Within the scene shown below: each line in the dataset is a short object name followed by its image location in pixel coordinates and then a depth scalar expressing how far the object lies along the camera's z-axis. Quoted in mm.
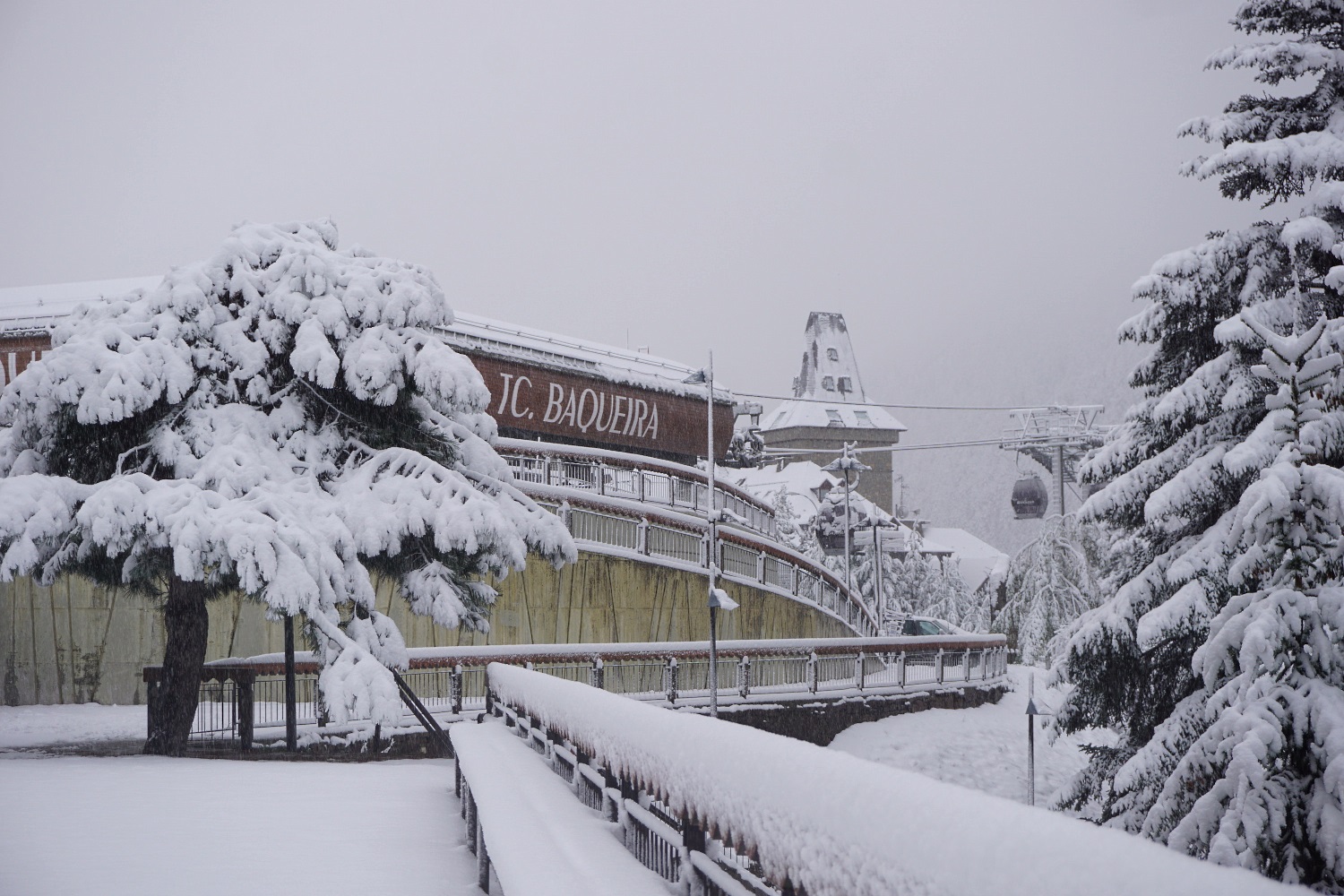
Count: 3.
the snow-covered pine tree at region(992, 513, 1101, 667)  57281
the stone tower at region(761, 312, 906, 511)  140375
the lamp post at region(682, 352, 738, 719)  25062
